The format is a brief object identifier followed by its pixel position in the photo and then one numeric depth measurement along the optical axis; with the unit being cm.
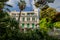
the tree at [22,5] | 1285
